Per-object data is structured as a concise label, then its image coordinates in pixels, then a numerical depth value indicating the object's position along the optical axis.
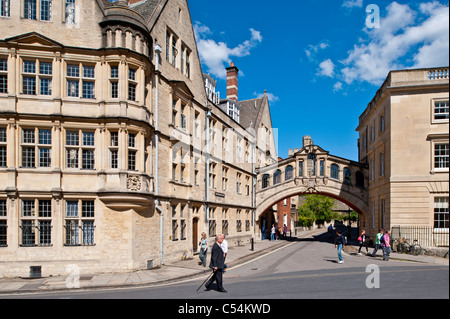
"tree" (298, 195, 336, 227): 77.00
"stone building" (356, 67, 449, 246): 22.64
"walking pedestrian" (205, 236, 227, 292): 11.09
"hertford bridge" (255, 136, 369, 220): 33.69
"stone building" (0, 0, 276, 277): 15.31
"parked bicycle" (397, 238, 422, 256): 20.99
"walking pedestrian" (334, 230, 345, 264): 18.00
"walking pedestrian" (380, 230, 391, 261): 19.16
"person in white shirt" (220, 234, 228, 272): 14.05
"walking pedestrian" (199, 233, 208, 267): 17.33
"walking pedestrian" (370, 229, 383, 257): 20.62
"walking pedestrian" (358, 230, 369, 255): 22.25
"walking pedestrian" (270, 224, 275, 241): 38.91
